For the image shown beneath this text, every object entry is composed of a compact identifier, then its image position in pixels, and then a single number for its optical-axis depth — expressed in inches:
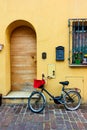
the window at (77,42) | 136.2
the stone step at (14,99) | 136.5
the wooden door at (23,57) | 150.7
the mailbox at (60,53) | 134.9
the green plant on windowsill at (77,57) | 137.8
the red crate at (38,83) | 125.9
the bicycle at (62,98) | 124.5
